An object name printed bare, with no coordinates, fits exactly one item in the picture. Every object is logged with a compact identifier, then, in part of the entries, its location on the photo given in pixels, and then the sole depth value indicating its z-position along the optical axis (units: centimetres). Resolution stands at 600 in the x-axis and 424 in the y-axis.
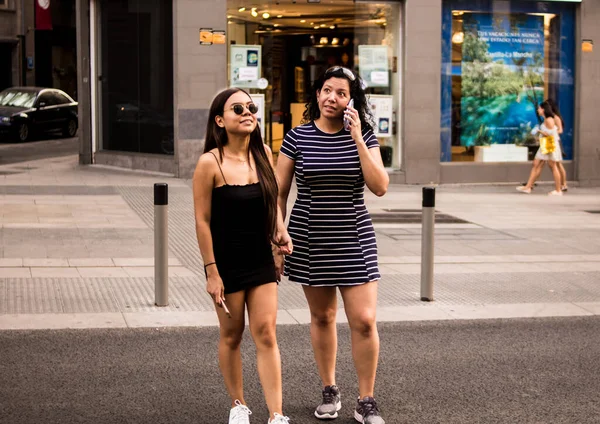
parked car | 2978
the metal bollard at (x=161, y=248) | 883
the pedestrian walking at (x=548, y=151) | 1886
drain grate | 1479
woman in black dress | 534
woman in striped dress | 573
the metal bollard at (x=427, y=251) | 927
